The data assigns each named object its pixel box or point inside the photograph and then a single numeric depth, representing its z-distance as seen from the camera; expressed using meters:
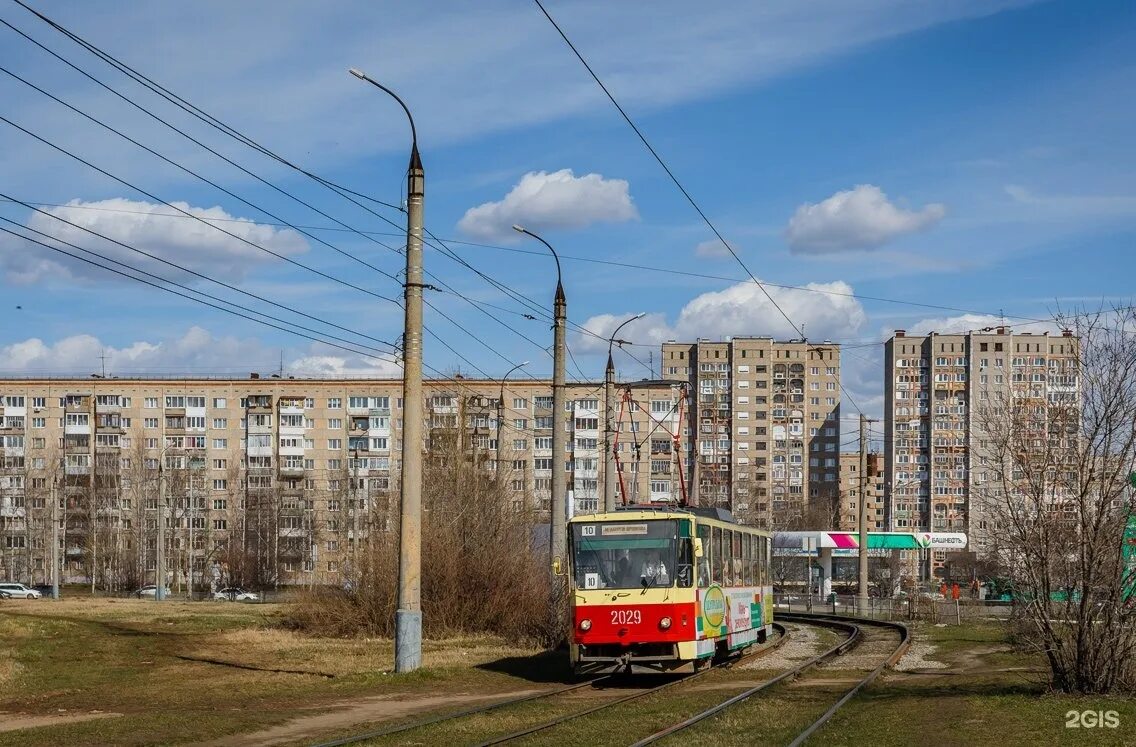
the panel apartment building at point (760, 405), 150.88
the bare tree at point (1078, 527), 16.81
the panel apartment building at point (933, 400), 140.50
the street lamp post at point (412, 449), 21.56
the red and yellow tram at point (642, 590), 22.70
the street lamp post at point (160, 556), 69.75
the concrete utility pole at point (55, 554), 72.44
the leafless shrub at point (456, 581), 33.44
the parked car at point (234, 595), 80.88
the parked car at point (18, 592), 76.55
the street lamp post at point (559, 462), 28.00
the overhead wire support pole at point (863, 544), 48.03
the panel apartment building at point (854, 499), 160.04
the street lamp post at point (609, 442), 31.47
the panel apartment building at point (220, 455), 103.38
